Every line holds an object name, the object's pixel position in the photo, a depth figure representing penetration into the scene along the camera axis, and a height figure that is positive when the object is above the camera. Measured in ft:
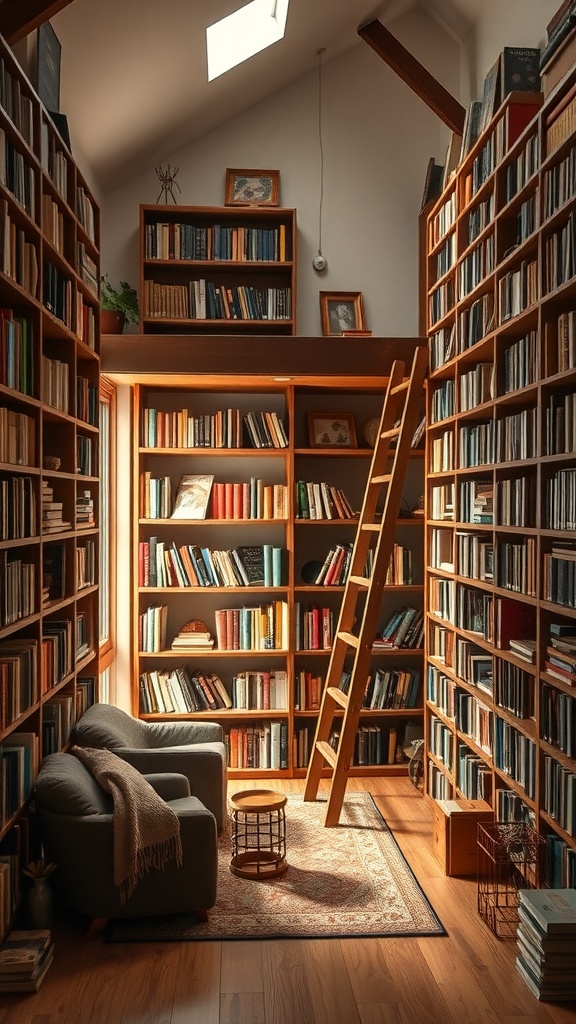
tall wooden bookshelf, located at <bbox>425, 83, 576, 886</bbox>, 10.18 +0.44
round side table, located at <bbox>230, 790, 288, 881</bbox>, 12.89 -5.07
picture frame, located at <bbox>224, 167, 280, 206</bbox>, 18.58 +6.65
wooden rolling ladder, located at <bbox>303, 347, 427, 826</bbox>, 14.84 -1.30
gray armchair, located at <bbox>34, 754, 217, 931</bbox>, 10.89 -4.25
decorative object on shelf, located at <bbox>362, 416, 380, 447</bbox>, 18.43 +1.64
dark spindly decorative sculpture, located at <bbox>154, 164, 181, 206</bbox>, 18.49 +6.73
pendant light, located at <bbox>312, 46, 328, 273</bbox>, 18.93 +5.14
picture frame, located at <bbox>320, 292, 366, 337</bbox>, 18.74 +4.10
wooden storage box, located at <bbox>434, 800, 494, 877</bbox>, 12.68 -4.65
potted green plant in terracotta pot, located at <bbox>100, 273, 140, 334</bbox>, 16.86 +3.90
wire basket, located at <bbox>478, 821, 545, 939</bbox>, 10.98 -4.81
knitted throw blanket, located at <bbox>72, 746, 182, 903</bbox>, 10.76 -3.88
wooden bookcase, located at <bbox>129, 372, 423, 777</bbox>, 17.94 -0.73
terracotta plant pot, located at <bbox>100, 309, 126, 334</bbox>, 16.80 +3.50
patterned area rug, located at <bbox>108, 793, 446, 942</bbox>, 11.18 -5.25
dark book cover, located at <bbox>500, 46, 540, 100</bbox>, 12.66 +6.17
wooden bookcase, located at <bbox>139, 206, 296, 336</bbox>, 17.83 +4.85
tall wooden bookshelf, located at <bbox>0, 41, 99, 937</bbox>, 10.27 +0.82
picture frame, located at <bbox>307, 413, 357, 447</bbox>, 18.57 +1.62
